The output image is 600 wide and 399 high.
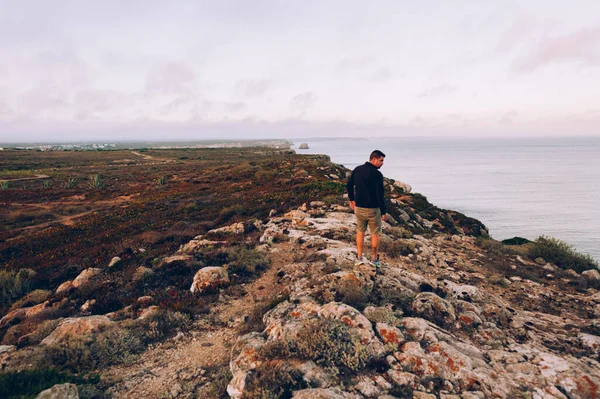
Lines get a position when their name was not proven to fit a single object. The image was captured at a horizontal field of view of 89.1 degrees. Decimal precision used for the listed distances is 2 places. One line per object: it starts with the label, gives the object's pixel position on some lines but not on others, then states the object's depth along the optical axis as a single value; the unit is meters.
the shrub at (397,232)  13.01
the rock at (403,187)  30.65
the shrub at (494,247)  13.00
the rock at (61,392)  4.36
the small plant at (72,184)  38.19
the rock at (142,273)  9.60
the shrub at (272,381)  4.38
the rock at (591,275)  10.55
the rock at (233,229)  13.80
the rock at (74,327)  6.16
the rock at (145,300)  7.83
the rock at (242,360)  4.57
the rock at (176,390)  4.78
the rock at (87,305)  8.04
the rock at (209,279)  8.36
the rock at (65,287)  9.94
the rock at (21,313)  7.95
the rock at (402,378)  4.74
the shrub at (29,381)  4.45
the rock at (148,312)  7.01
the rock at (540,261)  12.28
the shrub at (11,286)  10.27
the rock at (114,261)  11.74
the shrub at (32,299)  9.43
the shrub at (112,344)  5.55
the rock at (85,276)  10.29
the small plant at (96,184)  38.13
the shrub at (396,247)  10.86
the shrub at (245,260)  9.52
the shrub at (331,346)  5.11
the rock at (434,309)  6.61
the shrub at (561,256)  12.29
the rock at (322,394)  4.23
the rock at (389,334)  5.52
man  7.68
